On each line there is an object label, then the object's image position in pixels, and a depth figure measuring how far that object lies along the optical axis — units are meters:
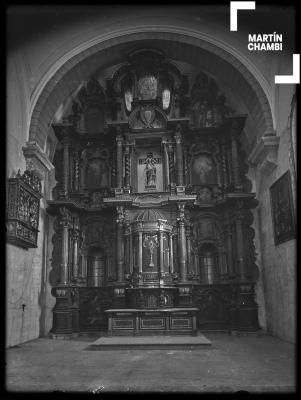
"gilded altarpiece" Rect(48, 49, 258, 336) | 13.12
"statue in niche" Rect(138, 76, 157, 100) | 15.16
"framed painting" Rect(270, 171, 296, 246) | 10.60
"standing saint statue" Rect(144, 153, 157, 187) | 14.61
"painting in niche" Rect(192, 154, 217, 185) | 14.86
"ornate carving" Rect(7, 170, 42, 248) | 10.12
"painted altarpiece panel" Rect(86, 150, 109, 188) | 15.05
